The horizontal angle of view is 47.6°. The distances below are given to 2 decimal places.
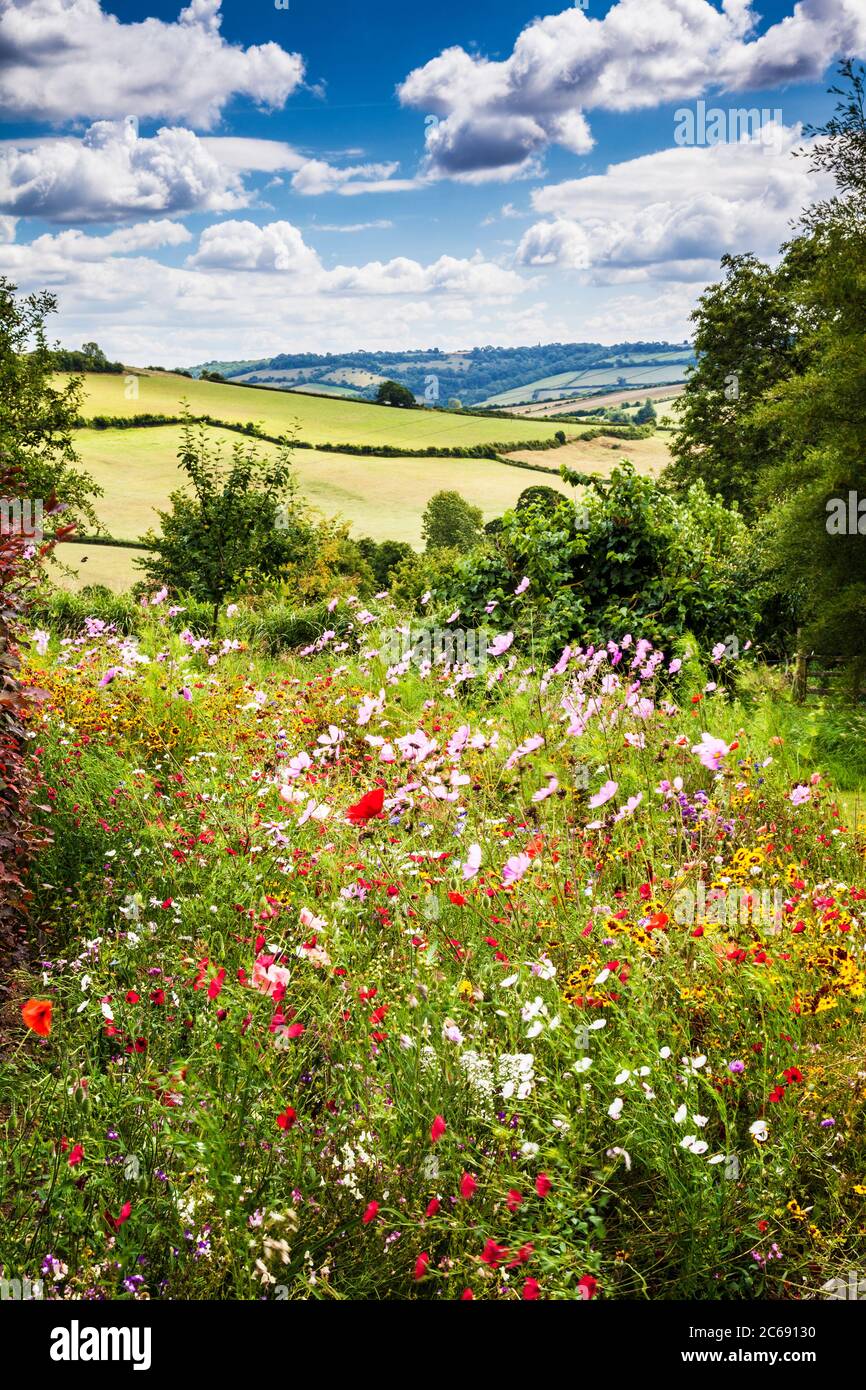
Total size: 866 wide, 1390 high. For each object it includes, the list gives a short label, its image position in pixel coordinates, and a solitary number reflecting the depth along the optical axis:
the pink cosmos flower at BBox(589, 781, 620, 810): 3.67
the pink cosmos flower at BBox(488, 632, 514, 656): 5.95
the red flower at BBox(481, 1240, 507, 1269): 2.16
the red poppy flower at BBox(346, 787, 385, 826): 2.87
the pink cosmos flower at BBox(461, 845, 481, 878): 3.25
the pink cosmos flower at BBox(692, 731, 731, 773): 3.81
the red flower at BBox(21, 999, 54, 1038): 2.35
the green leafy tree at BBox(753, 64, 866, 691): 12.17
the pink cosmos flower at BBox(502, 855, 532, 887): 3.23
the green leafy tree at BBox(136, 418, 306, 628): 22.64
